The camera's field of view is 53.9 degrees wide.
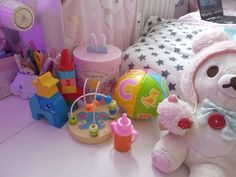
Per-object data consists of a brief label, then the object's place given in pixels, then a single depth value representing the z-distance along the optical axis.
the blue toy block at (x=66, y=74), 0.62
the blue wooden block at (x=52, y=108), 0.60
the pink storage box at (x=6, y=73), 0.73
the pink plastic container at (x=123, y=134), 0.53
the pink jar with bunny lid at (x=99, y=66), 0.65
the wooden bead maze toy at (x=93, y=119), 0.59
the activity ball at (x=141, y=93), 0.61
